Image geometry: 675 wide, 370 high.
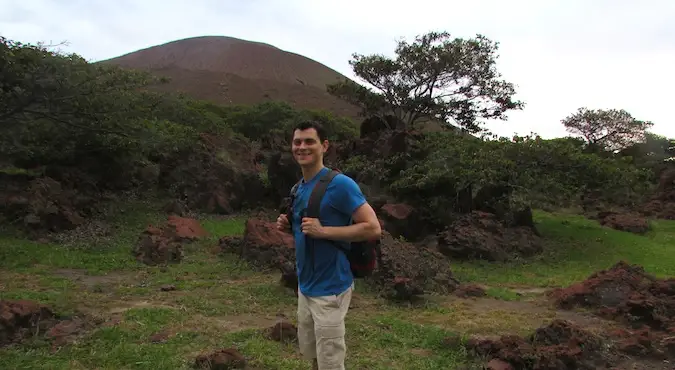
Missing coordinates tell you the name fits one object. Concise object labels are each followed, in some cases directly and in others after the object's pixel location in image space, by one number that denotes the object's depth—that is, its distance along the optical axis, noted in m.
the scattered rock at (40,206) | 11.91
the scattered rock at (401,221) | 13.84
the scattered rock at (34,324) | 5.33
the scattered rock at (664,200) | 22.38
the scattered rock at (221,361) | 4.67
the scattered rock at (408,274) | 7.88
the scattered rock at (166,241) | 10.20
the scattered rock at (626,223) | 17.51
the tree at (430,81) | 23.86
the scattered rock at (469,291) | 8.56
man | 2.92
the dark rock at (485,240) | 12.32
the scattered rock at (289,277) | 7.89
